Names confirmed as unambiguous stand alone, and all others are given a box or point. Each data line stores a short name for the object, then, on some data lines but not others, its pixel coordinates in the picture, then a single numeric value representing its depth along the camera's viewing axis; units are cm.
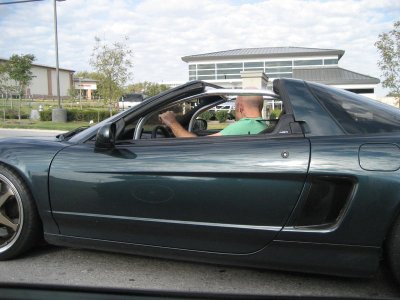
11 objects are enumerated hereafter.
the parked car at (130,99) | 3189
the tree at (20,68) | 2484
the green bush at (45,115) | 2536
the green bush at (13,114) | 2773
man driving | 333
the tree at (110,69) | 2417
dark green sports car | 254
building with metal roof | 6316
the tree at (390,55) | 1698
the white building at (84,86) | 4809
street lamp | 2341
